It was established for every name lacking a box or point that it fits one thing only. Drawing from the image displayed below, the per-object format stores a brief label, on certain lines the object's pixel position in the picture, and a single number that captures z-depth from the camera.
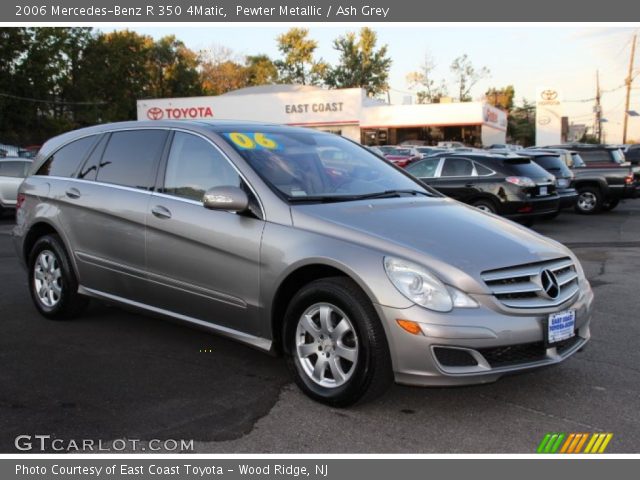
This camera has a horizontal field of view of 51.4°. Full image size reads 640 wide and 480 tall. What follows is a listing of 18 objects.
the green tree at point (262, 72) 83.62
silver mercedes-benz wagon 3.61
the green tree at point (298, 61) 79.12
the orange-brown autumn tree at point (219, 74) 84.06
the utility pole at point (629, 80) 57.81
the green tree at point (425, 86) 79.50
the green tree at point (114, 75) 61.81
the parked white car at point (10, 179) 16.47
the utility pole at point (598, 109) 69.94
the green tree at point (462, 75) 81.12
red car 30.44
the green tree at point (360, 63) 80.00
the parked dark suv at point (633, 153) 20.28
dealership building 43.69
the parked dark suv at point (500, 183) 12.72
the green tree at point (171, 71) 73.25
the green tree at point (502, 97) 101.22
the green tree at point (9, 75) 51.97
